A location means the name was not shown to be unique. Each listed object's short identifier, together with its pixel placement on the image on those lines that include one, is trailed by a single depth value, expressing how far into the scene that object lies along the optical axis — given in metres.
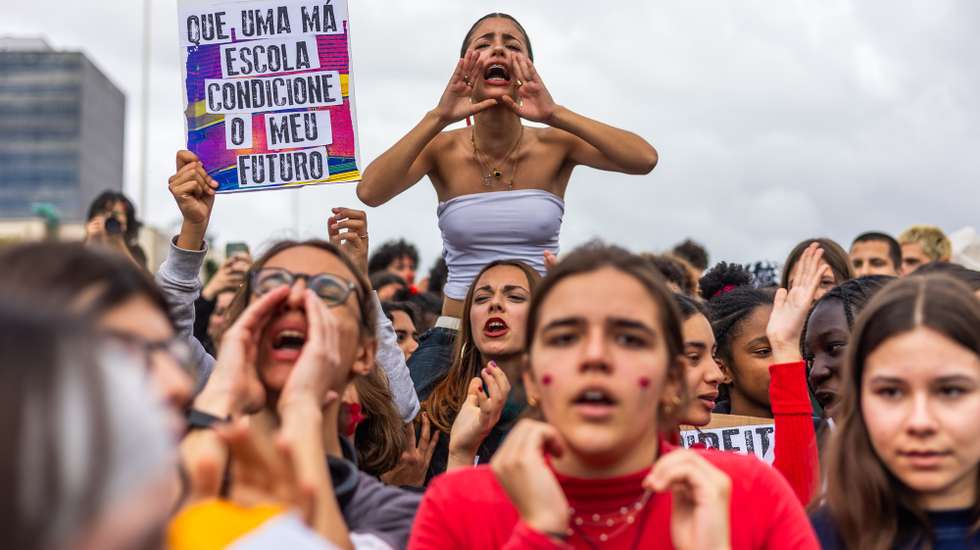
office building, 119.88
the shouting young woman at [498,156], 5.01
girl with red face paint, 2.52
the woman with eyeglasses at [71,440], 1.16
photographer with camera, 6.60
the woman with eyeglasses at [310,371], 2.60
